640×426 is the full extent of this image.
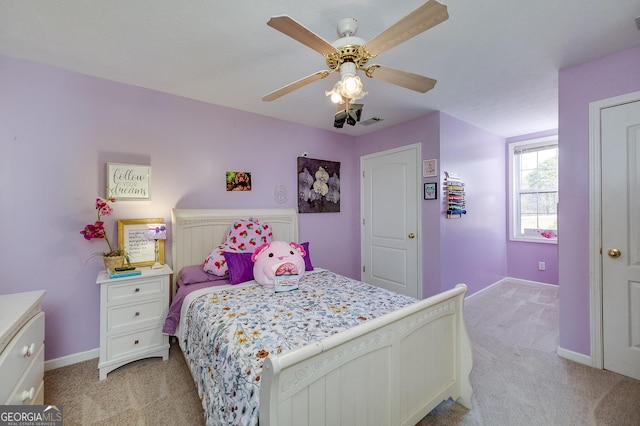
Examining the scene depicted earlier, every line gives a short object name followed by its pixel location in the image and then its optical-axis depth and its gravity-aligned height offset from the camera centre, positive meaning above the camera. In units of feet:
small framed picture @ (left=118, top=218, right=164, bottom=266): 7.95 -0.83
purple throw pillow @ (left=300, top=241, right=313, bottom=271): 9.26 -1.74
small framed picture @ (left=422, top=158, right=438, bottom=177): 10.53 +1.80
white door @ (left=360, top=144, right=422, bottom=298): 11.35 -0.29
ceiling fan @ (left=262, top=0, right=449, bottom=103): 3.77 +2.75
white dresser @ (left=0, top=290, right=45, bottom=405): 3.65 -2.05
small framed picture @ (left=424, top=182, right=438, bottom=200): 10.48 +0.89
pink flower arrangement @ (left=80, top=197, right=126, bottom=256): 7.30 -0.35
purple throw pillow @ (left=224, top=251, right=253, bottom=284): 7.89 -1.58
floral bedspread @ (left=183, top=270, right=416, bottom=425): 4.04 -2.12
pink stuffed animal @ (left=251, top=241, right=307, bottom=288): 7.49 -1.39
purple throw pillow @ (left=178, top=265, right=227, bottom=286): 7.89 -1.86
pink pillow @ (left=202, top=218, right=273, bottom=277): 8.32 -0.94
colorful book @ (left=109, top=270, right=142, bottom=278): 7.00 -1.56
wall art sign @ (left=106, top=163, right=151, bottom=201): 7.80 +1.00
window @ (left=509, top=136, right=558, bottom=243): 13.71 +1.17
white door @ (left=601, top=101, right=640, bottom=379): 6.67 -0.67
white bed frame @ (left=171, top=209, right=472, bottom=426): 3.31 -2.45
